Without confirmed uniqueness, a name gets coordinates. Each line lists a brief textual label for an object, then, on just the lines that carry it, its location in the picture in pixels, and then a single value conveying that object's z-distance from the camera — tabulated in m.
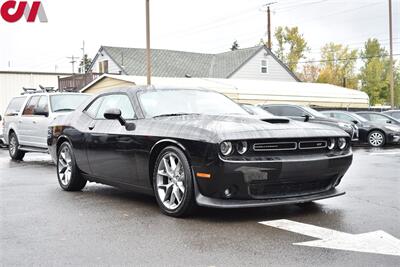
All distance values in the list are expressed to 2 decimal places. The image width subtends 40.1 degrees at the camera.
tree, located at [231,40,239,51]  87.00
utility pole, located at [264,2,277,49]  41.66
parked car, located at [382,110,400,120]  22.62
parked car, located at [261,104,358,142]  17.55
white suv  12.16
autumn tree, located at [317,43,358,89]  68.38
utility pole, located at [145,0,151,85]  26.02
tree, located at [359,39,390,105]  69.62
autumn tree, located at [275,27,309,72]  58.88
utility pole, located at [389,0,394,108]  33.97
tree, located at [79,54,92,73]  88.31
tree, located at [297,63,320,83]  68.38
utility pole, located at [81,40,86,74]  83.94
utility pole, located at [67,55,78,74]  81.66
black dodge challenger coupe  5.24
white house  39.16
